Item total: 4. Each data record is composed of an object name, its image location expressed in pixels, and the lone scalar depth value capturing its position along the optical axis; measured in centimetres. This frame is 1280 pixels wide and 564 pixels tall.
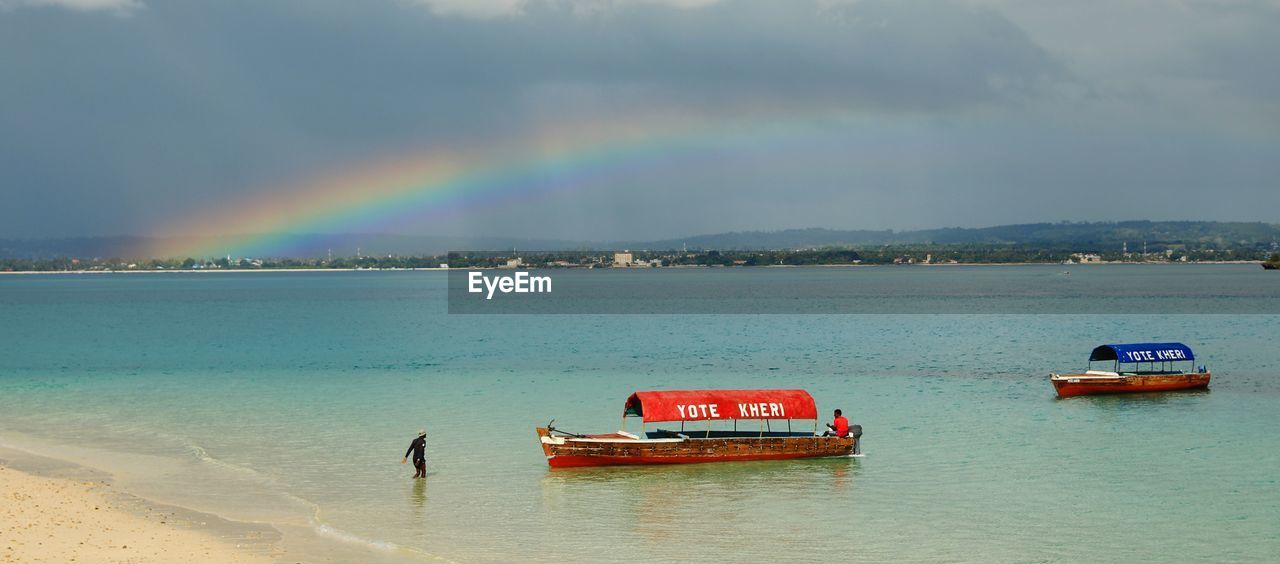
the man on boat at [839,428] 3866
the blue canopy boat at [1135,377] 5594
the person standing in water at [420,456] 3509
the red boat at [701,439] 3647
